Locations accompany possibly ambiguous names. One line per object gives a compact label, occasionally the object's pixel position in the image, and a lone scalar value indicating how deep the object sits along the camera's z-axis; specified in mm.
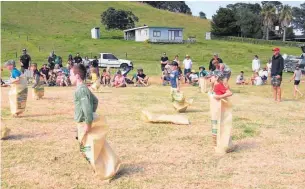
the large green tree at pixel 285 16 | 79062
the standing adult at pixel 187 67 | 23297
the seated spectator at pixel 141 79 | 22578
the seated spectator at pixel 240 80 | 23406
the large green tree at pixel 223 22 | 73250
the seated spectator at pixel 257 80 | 23000
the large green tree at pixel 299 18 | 102962
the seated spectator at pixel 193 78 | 22875
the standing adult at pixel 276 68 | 14899
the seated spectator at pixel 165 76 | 22491
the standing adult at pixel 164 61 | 24488
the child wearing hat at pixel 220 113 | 8039
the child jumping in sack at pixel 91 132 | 6238
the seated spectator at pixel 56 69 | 22047
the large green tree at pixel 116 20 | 66562
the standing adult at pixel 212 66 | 15764
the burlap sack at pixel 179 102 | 12859
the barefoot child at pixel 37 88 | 15760
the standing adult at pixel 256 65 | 25303
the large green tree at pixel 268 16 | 78875
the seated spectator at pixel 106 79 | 22516
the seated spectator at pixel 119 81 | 21797
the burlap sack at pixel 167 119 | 11047
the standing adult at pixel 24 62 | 22078
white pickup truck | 32812
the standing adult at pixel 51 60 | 23948
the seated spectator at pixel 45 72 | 21481
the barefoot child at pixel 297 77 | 16819
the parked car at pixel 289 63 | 31297
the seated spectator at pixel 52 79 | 21725
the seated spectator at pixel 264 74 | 23559
